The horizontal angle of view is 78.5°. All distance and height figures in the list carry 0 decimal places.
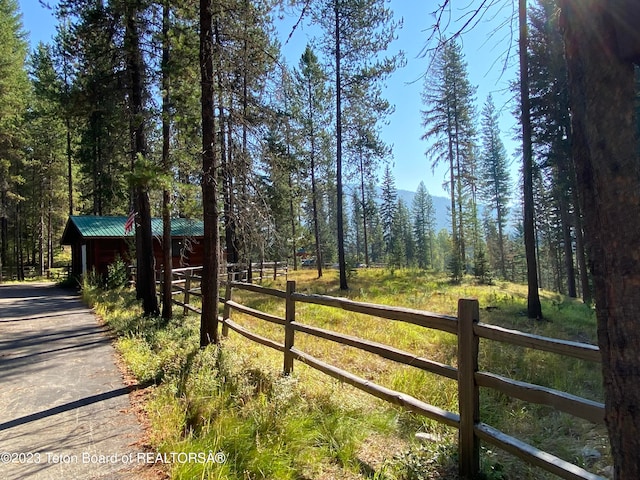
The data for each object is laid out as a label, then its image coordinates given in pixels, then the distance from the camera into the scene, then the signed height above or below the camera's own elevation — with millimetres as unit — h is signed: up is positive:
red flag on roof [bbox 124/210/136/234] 13101 +1155
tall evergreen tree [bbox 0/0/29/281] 20875 +9300
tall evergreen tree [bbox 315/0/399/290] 17297 +9357
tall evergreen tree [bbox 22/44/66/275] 25875 +7376
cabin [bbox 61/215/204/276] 18938 +916
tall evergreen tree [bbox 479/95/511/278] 39625 +7032
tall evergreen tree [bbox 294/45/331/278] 23398 +8967
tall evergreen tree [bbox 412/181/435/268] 61656 +4669
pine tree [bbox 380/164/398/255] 51866 +6202
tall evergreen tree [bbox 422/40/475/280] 28641 +9227
